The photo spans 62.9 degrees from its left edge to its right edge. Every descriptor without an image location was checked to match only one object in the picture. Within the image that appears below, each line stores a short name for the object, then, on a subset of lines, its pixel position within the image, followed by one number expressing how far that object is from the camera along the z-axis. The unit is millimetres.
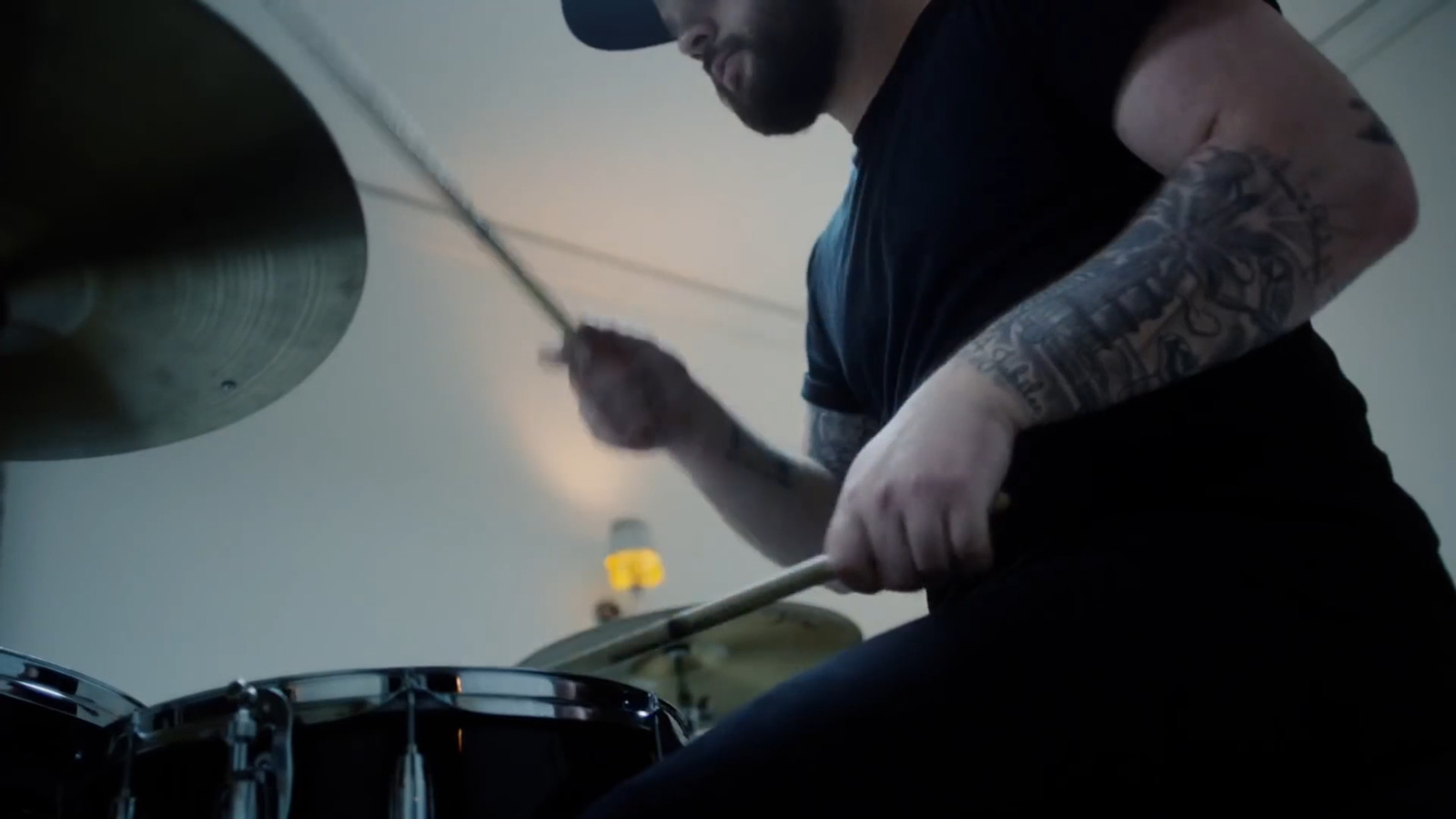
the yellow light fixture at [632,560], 2088
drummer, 535
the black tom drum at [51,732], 835
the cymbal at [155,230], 906
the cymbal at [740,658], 1558
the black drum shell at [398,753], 756
